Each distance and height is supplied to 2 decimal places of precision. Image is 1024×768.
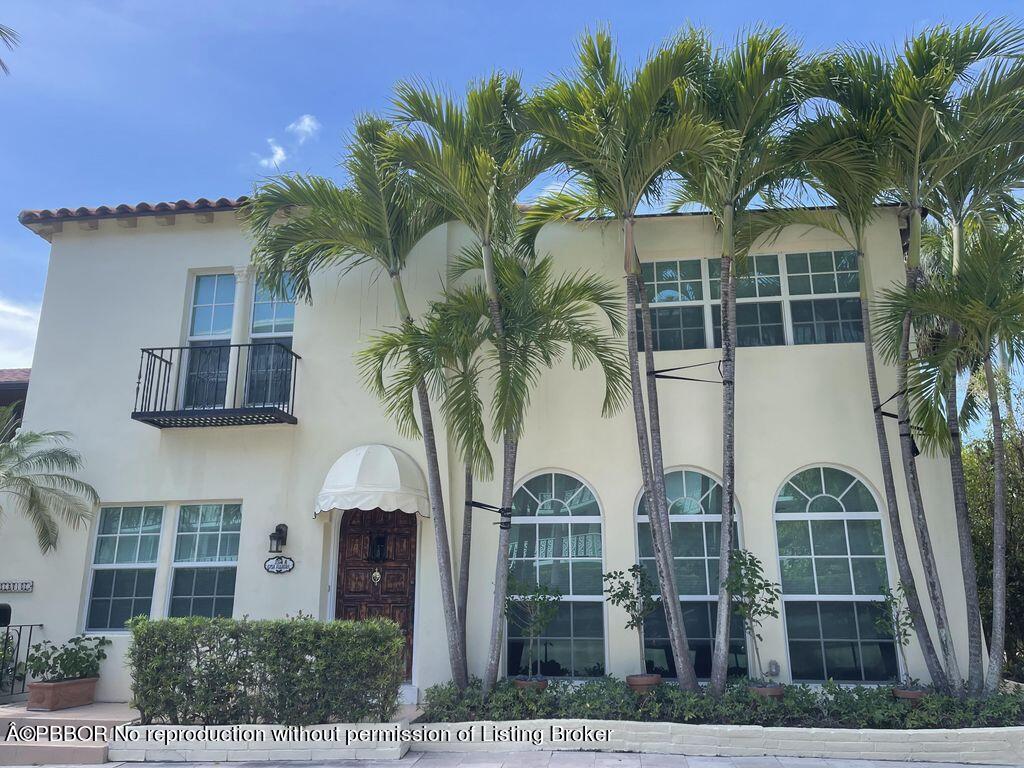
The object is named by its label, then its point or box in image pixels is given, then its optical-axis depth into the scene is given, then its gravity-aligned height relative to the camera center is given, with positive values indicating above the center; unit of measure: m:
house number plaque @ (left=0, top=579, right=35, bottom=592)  11.52 +0.05
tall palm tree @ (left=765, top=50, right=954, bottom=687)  9.48 +5.52
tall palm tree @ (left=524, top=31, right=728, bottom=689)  9.09 +5.37
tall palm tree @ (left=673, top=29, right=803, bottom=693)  9.32 +5.47
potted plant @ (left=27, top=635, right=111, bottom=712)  10.01 -1.14
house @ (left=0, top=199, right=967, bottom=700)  10.62 +1.87
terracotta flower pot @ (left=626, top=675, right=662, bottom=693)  9.44 -1.16
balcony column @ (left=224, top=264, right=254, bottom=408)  12.09 +4.13
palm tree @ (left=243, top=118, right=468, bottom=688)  10.07 +5.05
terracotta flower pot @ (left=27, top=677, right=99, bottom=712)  9.98 -1.39
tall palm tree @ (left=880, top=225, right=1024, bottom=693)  8.74 +3.07
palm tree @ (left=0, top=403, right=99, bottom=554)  11.45 +1.54
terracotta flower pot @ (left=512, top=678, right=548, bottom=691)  9.70 -1.22
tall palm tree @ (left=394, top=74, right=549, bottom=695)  9.29 +5.17
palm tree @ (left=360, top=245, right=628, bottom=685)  9.12 +3.04
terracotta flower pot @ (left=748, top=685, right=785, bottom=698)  9.15 -1.23
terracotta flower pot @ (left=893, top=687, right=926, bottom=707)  9.05 -1.27
